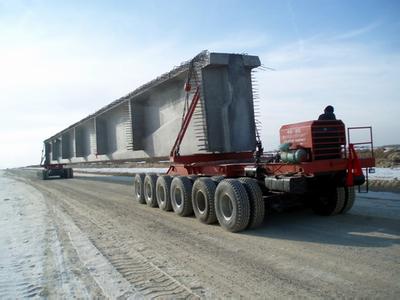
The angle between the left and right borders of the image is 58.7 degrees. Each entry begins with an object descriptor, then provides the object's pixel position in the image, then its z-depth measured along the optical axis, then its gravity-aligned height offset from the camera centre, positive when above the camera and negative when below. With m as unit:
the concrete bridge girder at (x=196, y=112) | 9.48 +1.55
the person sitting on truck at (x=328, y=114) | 6.84 +0.72
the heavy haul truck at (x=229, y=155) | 6.55 +0.01
